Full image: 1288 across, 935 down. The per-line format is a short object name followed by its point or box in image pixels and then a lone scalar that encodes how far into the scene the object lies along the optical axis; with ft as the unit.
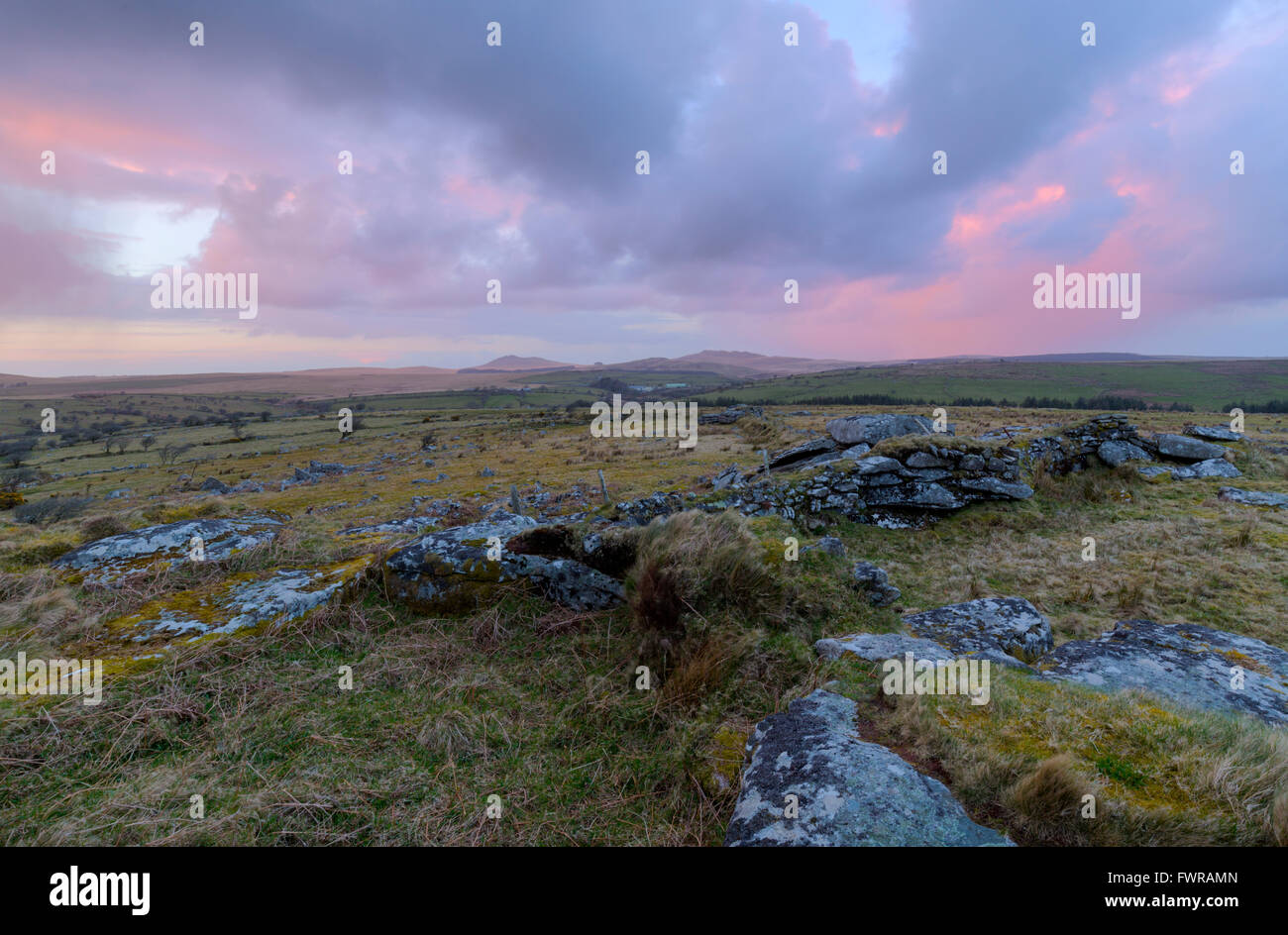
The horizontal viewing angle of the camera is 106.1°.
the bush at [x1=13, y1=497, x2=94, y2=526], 61.67
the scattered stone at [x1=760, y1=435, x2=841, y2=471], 53.78
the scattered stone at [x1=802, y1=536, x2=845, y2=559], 24.77
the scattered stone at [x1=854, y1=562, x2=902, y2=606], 23.11
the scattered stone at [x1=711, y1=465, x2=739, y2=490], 52.78
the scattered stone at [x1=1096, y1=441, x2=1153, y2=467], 45.50
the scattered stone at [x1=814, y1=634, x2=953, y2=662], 14.82
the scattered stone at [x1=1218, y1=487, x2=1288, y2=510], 36.10
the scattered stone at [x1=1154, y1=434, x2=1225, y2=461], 46.49
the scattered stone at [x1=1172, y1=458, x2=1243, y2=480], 43.74
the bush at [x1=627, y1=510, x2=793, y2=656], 16.08
